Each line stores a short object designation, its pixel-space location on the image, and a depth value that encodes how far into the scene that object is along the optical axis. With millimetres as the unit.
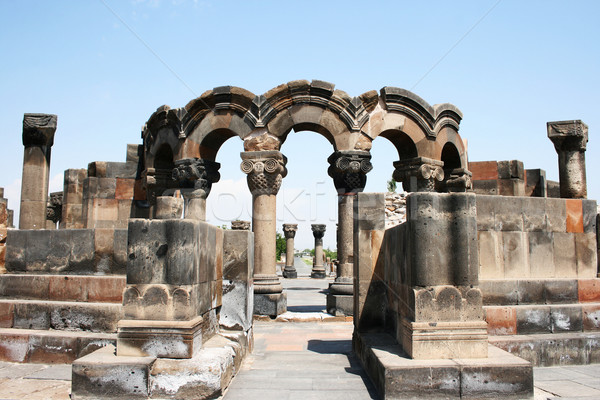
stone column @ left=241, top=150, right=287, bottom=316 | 8711
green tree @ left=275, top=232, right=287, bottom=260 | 59700
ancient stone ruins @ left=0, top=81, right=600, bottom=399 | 3508
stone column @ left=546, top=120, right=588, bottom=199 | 6988
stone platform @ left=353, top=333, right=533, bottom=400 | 3305
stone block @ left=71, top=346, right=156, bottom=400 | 3391
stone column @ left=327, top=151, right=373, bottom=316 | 8820
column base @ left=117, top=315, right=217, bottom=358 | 3619
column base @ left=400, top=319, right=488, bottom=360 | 3547
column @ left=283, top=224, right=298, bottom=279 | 23183
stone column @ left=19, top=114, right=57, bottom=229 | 8648
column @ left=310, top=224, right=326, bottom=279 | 23234
